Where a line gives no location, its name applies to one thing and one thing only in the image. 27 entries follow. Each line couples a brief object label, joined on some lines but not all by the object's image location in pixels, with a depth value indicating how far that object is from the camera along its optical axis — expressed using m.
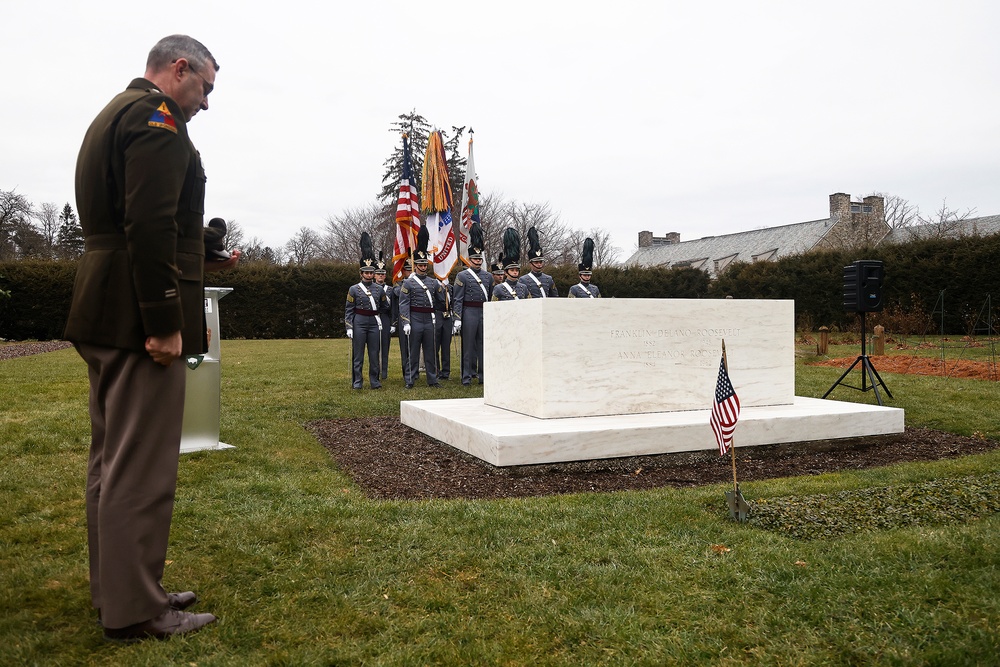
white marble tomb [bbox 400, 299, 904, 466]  6.63
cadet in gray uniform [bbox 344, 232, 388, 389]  12.75
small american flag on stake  4.76
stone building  44.66
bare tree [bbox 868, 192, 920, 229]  48.38
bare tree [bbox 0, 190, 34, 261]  40.63
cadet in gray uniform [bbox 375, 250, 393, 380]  13.22
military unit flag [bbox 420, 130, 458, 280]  15.73
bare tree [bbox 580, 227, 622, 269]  63.68
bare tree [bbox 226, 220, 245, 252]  55.31
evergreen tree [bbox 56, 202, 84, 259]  47.94
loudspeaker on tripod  9.59
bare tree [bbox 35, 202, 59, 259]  52.73
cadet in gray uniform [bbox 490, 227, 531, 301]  12.60
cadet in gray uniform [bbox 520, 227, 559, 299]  12.98
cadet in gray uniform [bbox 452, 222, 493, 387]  13.23
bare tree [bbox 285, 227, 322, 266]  58.38
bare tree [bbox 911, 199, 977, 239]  42.07
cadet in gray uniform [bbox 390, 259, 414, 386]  13.15
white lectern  6.76
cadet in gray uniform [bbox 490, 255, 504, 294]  13.93
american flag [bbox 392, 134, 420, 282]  14.75
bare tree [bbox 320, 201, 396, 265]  51.28
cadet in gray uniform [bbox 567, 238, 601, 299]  12.89
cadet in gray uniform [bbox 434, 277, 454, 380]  13.98
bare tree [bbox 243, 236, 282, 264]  54.16
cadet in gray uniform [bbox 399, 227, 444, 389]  12.86
